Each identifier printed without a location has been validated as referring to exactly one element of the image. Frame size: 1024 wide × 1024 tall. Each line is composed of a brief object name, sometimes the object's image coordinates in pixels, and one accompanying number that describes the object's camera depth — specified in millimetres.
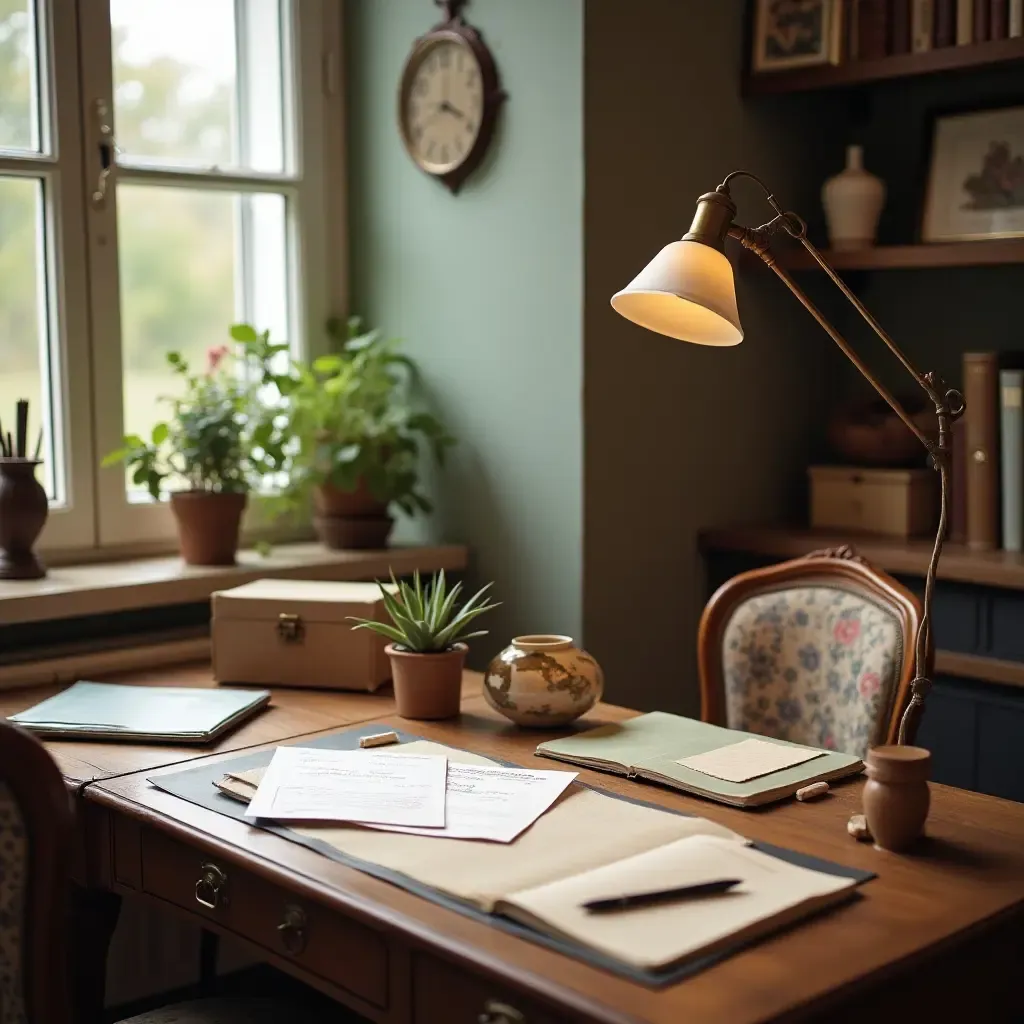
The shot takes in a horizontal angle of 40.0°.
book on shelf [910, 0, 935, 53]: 2764
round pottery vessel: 2025
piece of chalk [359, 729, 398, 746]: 1962
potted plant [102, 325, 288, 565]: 2766
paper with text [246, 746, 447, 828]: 1658
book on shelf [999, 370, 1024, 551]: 2770
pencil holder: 2523
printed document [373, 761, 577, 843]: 1609
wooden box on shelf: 2977
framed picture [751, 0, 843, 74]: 2879
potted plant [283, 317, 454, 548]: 2926
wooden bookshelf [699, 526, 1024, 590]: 2590
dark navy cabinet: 2586
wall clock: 2865
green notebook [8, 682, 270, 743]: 2047
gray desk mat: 1268
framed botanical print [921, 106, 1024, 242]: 2850
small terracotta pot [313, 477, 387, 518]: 2963
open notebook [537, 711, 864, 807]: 1771
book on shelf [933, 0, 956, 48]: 2734
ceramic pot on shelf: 2994
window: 2771
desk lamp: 1680
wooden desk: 1244
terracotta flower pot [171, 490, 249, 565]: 2770
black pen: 1377
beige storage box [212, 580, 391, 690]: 2334
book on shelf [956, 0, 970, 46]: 2701
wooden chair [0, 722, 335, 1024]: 1390
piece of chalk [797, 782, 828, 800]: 1752
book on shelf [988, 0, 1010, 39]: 2648
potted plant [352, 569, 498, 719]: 2133
